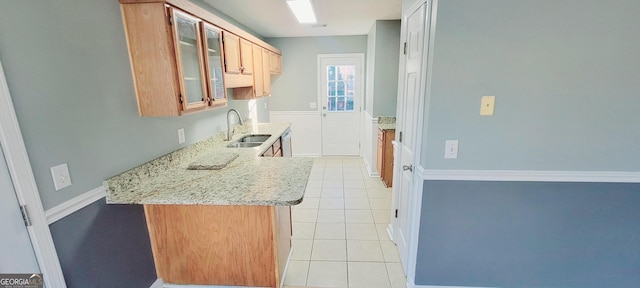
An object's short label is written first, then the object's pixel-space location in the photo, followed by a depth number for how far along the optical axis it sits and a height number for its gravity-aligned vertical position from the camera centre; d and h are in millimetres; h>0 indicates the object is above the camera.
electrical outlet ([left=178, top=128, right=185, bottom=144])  2156 -341
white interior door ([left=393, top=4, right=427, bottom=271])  1694 -191
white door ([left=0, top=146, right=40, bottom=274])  1044 -561
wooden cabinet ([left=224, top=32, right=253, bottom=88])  2438 +317
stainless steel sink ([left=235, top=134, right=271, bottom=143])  3254 -555
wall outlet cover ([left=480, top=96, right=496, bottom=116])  1516 -92
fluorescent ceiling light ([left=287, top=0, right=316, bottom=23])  2678 +901
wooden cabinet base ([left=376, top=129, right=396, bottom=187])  3657 -905
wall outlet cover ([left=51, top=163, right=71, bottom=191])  1217 -373
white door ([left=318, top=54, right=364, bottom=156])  4887 -188
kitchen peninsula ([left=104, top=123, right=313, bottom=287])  1577 -835
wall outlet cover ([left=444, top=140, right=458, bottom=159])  1583 -353
